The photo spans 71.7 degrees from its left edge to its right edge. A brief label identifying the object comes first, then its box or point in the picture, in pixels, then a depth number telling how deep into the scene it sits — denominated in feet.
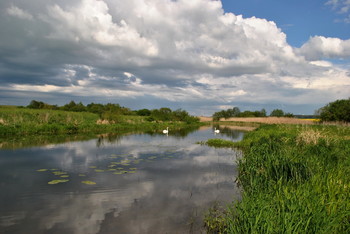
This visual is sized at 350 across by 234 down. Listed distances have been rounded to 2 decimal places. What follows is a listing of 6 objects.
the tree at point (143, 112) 273.95
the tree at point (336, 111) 152.82
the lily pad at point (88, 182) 31.53
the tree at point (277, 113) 338.64
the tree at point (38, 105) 207.41
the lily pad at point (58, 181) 32.04
